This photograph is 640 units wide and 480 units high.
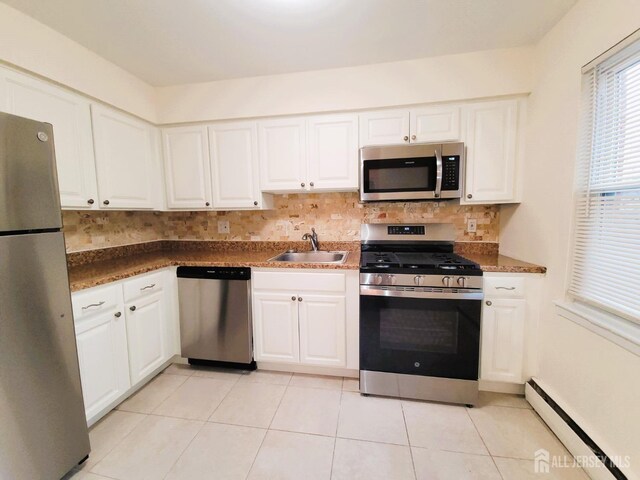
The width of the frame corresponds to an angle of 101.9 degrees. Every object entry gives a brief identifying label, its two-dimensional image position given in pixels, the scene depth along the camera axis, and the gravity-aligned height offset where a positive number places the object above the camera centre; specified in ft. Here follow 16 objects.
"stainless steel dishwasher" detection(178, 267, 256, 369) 6.51 -2.42
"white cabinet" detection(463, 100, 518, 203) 6.06 +1.57
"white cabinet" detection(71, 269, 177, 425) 4.84 -2.45
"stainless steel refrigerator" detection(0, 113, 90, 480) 3.34 -1.32
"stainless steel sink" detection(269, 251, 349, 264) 7.70 -1.11
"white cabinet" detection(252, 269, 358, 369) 6.18 -2.39
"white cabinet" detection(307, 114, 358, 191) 6.63 +1.75
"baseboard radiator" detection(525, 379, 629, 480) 3.75 -3.66
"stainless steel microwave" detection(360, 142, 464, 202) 6.13 +1.13
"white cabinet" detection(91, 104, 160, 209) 5.98 +1.56
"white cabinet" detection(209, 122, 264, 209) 7.05 +1.65
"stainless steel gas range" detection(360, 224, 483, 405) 5.42 -2.37
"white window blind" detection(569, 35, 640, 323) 3.64 +0.40
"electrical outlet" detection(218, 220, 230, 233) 8.49 -0.17
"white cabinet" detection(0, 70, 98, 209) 4.56 +1.98
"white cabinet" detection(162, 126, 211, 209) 7.33 +1.57
